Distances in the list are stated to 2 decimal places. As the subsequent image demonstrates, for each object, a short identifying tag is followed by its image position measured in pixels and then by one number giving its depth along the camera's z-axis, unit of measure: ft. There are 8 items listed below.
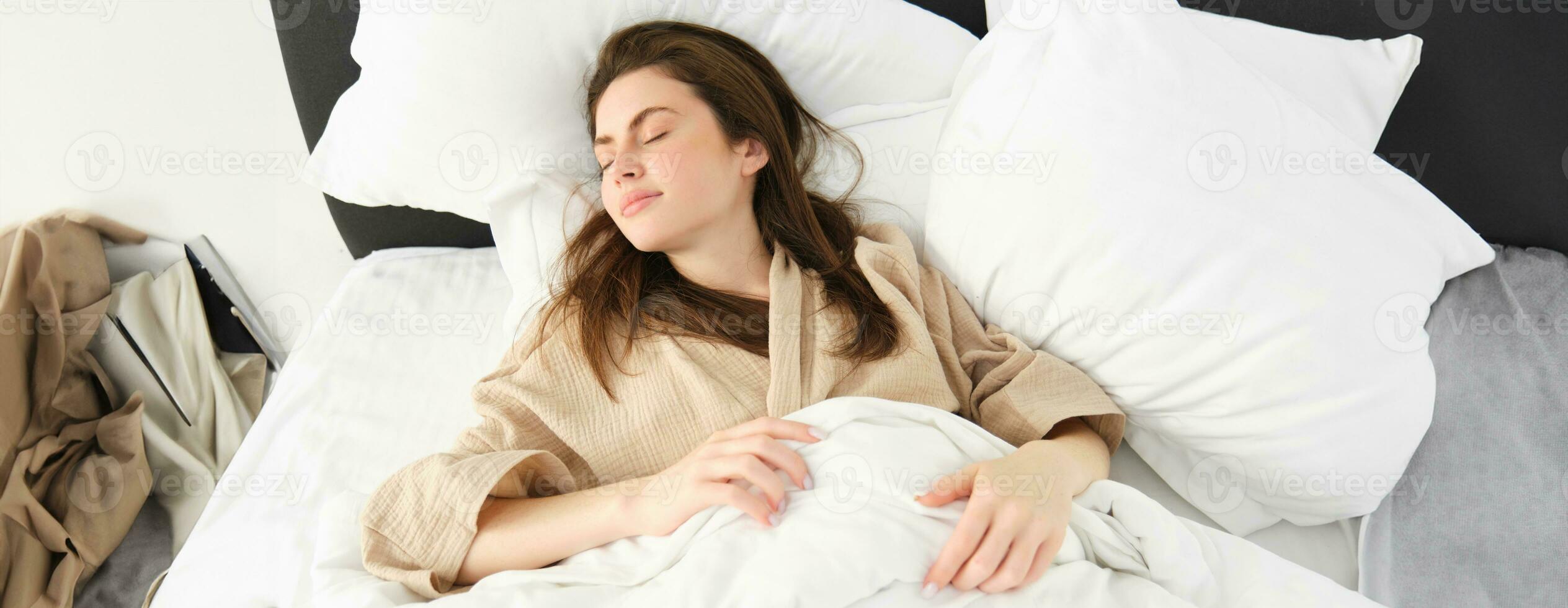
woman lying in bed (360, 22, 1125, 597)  2.99
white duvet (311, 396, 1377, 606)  2.65
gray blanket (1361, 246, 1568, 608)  3.08
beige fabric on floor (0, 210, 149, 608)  4.33
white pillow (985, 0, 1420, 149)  3.82
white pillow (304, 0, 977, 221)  3.98
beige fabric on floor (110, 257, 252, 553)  4.91
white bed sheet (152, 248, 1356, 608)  3.51
